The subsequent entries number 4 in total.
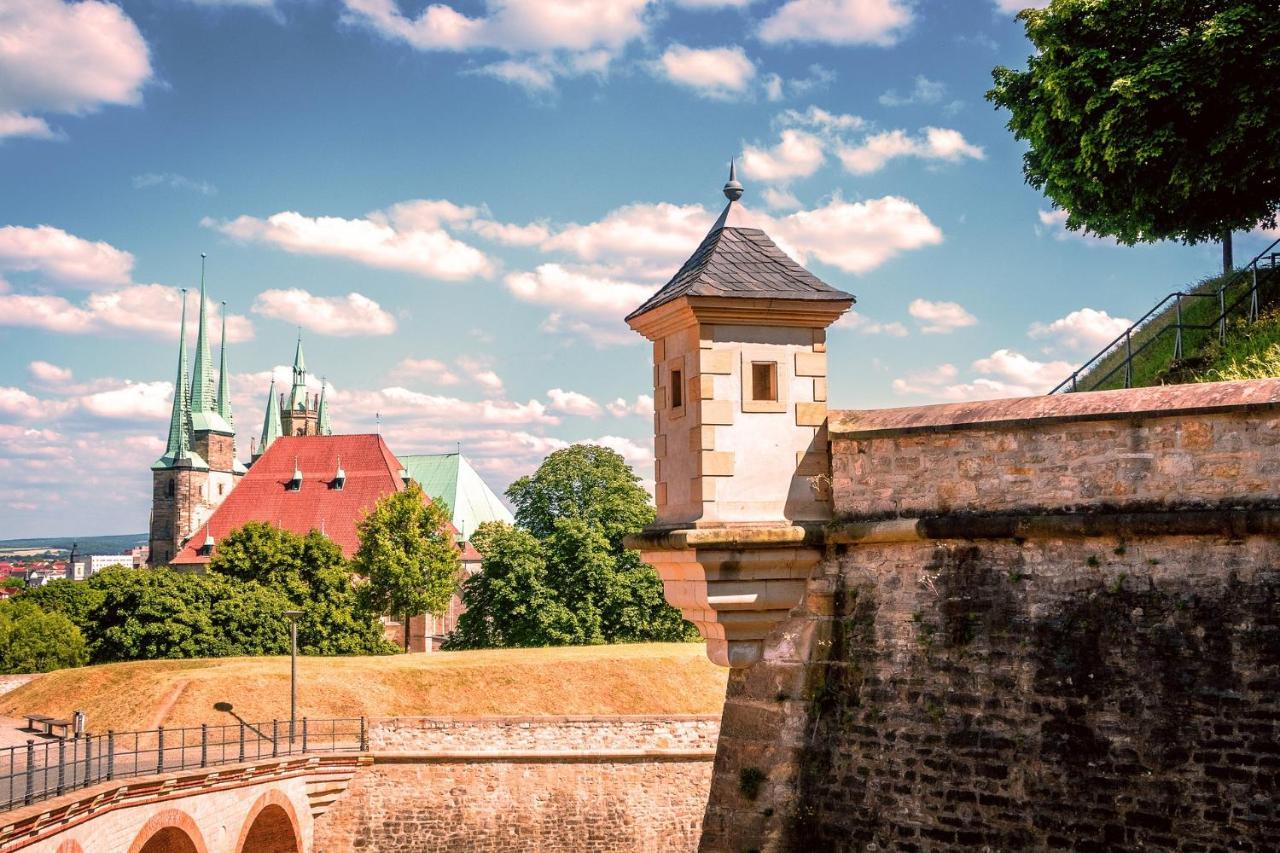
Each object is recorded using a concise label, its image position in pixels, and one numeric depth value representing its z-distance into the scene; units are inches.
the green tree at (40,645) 1923.0
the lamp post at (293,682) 1209.6
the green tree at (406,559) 2240.4
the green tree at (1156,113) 727.7
